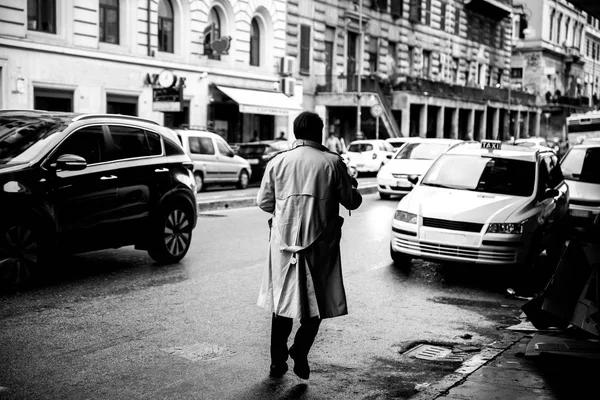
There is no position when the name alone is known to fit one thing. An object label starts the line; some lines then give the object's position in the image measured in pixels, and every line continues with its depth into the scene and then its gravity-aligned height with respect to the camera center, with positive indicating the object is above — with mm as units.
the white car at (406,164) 20688 -800
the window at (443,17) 52750 +8092
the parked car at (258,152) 26781 -730
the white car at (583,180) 12883 -737
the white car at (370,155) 32812 -885
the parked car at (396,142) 33412 -328
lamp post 39344 +3412
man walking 5184 -679
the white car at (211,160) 22625 -889
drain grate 6281 -1812
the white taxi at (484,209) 9273 -914
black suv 8062 -701
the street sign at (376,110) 39625 +1235
